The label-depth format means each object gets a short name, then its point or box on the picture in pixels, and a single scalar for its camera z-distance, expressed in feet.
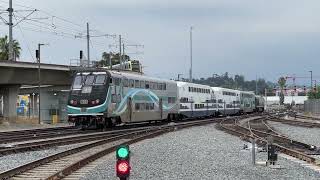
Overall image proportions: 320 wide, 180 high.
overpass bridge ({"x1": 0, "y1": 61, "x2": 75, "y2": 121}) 171.12
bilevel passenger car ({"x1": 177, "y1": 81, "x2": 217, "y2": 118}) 167.63
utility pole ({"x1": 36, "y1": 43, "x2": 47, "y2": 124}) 171.09
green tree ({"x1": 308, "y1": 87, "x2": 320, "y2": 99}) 453.74
